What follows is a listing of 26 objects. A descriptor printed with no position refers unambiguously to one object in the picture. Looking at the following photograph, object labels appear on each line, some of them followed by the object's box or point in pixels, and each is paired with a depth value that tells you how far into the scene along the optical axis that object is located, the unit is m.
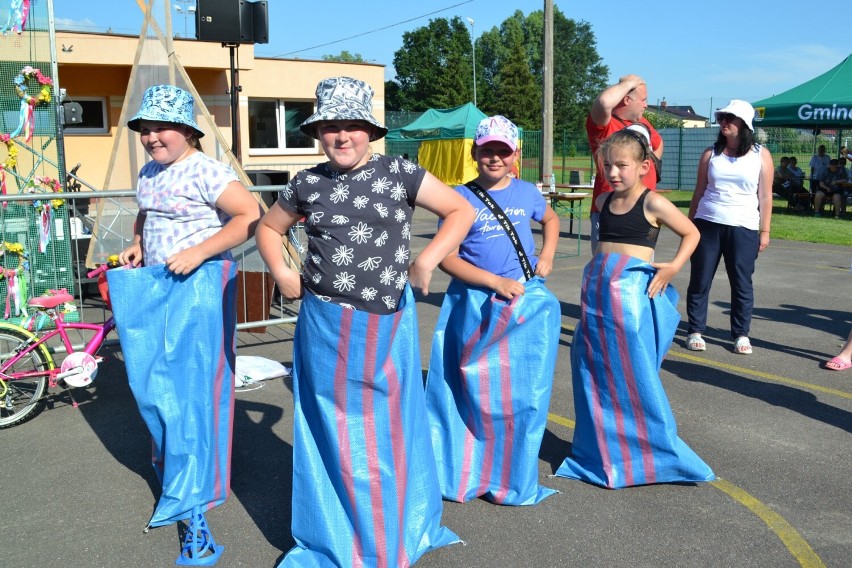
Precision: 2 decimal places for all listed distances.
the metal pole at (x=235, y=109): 9.84
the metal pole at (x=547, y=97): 19.16
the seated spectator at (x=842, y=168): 19.50
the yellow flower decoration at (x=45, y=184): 7.46
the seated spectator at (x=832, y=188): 18.39
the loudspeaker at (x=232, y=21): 9.05
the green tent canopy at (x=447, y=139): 26.31
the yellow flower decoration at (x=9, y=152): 7.17
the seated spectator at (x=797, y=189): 19.56
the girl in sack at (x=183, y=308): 3.50
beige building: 17.19
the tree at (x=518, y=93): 75.31
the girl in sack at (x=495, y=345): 3.54
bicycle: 4.86
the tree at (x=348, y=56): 113.69
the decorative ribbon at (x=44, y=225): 6.60
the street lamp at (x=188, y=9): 9.07
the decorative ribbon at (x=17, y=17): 7.29
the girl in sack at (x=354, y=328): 2.91
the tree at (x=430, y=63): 77.94
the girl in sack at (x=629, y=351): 3.80
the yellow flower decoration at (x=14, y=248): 6.06
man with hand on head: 4.93
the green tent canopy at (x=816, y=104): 17.75
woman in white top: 6.32
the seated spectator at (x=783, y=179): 20.53
